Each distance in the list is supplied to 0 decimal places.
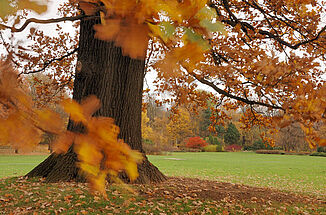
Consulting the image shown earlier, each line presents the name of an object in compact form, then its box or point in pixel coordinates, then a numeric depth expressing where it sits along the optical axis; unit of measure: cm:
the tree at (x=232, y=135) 4582
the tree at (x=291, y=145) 3357
